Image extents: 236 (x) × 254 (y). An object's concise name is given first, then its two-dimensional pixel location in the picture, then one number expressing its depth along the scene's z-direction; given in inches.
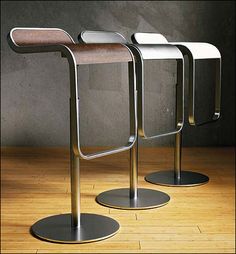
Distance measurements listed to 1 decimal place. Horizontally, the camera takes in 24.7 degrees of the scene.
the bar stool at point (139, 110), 86.7
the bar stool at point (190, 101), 100.5
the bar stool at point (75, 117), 69.9
